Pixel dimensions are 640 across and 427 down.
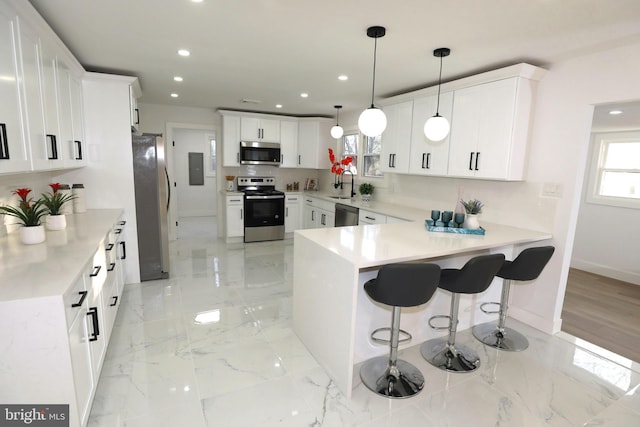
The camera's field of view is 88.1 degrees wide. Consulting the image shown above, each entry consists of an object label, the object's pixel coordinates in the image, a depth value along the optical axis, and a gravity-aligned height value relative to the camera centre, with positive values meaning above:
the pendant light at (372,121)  2.54 +0.38
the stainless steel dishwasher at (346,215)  4.68 -0.65
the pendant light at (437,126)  2.72 +0.38
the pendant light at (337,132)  4.64 +0.53
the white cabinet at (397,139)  4.03 +0.42
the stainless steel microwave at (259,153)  5.84 +0.26
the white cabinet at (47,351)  1.38 -0.82
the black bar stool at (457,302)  2.18 -0.95
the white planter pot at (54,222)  2.52 -0.46
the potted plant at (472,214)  2.82 -0.34
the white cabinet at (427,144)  3.54 +0.32
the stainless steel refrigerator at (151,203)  3.73 -0.45
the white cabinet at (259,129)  5.84 +0.69
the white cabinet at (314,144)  6.19 +0.49
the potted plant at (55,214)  2.52 -0.41
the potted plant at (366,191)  5.12 -0.31
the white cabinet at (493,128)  2.93 +0.44
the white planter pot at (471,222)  2.81 -0.41
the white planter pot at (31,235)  2.11 -0.47
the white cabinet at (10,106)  1.63 +0.28
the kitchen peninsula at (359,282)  2.08 -0.78
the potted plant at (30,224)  2.11 -0.41
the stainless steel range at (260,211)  5.79 -0.76
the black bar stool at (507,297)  2.53 -1.03
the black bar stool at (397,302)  1.92 -0.79
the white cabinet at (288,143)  6.18 +0.47
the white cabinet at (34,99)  1.91 +0.37
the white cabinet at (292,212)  6.19 -0.82
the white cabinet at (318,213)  5.38 -0.75
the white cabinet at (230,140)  5.71 +0.47
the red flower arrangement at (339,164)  5.36 +0.10
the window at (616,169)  4.42 +0.12
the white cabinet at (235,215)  5.69 -0.82
